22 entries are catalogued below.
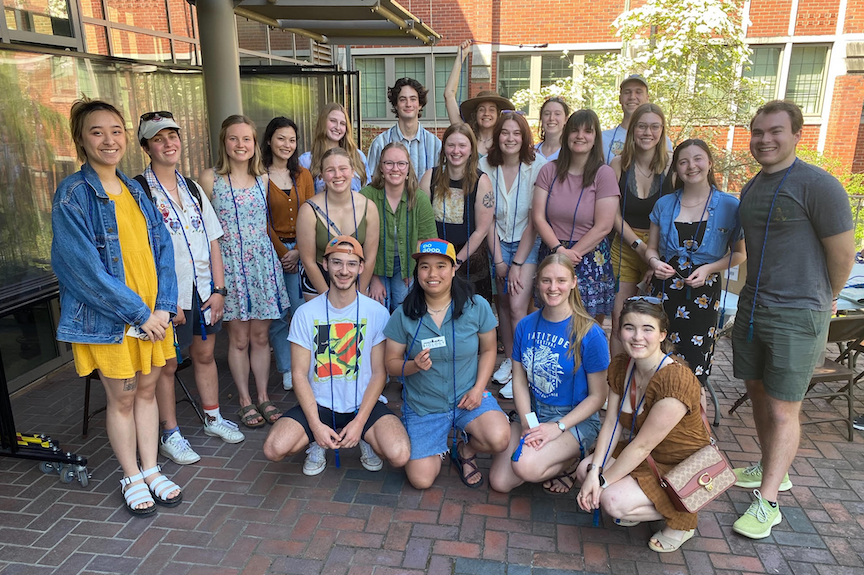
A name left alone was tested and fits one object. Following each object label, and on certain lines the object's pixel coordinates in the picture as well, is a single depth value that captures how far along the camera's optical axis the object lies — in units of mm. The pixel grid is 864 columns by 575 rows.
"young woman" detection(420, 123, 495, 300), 4191
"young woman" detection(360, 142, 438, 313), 4000
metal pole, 4789
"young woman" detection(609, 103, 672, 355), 4055
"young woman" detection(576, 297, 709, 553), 2803
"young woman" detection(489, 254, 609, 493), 3195
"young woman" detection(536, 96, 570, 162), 4926
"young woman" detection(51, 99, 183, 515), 2824
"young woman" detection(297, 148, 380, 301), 3809
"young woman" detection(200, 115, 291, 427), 3838
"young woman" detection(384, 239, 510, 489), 3316
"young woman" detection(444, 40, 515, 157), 5191
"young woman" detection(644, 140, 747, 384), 3625
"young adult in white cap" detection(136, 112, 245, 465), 3391
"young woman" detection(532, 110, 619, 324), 3990
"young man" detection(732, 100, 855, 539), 2842
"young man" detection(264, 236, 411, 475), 3344
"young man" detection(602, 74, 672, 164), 4957
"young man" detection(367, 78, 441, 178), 4848
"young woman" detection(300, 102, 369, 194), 4578
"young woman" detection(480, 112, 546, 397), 4281
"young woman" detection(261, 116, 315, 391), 4137
